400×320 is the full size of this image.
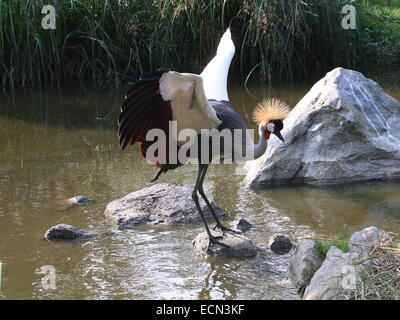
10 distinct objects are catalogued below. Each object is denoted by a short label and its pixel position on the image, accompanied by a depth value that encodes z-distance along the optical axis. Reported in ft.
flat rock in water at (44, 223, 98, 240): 17.25
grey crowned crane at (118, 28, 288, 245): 15.03
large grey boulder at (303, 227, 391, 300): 13.03
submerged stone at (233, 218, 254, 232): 17.84
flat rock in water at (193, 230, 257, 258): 16.47
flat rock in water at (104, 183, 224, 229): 18.39
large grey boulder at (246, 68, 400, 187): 20.68
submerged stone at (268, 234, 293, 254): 16.60
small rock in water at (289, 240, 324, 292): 14.44
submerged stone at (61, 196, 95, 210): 19.61
